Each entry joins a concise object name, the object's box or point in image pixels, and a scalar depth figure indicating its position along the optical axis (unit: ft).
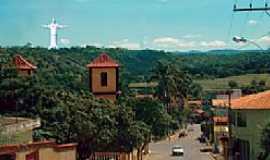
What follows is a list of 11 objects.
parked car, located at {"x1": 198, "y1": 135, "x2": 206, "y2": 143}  308.36
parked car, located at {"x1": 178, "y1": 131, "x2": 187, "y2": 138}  342.17
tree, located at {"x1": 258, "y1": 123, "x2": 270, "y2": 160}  118.37
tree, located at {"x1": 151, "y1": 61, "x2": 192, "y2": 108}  396.98
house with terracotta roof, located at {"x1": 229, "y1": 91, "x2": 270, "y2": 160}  138.82
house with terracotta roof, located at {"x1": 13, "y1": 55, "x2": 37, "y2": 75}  178.81
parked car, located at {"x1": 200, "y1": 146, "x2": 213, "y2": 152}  253.08
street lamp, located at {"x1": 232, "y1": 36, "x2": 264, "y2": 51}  104.40
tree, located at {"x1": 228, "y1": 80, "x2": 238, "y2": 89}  452.51
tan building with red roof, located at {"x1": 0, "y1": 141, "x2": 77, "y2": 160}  83.97
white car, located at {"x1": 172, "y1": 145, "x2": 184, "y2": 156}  235.93
